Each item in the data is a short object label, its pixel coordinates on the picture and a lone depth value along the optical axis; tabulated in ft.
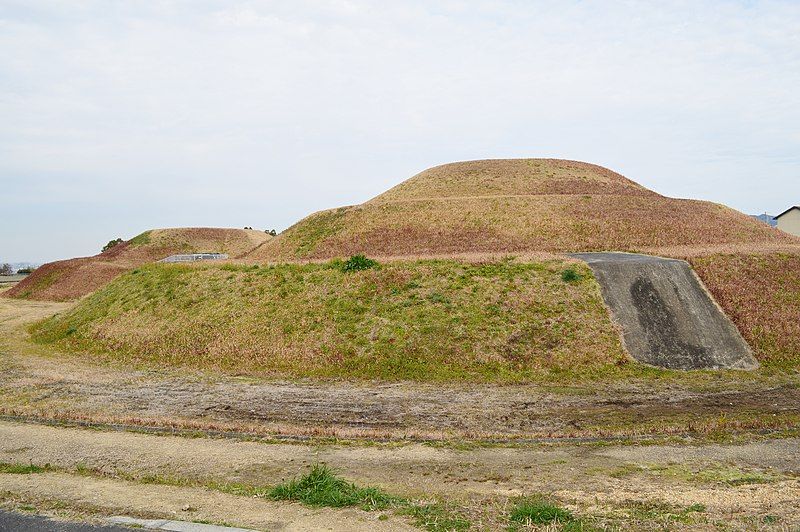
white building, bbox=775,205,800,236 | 279.90
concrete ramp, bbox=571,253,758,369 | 88.33
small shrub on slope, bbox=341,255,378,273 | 119.75
